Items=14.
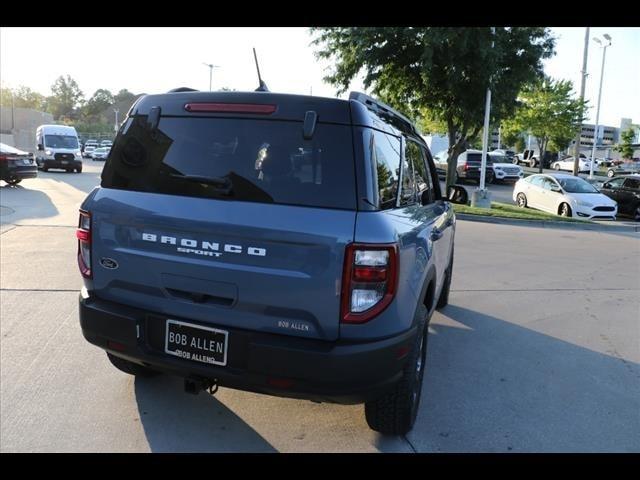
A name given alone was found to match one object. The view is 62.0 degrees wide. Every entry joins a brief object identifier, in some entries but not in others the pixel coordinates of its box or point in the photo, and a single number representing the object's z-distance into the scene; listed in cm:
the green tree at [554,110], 3412
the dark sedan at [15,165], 1703
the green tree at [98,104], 10569
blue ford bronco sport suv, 258
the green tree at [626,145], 5881
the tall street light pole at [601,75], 3323
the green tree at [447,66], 1526
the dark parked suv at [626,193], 1762
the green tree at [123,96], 11546
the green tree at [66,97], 10556
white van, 2569
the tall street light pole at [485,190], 1648
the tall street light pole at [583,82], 3195
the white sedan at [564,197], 1616
